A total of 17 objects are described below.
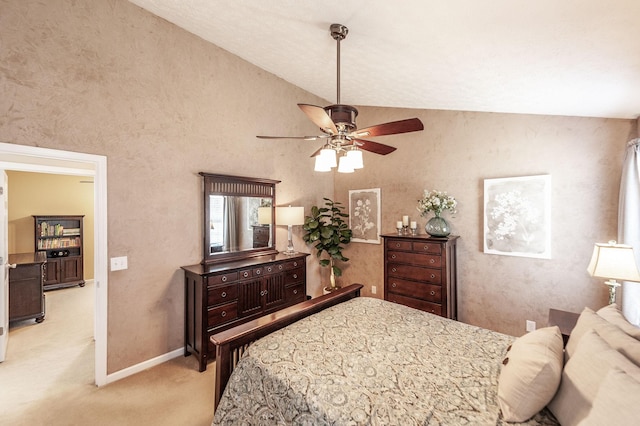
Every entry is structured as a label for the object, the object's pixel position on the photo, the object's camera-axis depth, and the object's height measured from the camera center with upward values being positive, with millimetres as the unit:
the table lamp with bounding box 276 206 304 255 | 3965 -76
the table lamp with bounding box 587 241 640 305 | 1985 -391
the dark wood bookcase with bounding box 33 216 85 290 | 5422 -738
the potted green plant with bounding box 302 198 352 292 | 4391 -381
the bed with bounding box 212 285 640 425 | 1187 -865
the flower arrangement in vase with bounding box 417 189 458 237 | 3529 +34
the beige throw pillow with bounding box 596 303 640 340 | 1345 -585
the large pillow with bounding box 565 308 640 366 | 1180 -589
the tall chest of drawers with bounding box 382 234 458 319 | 3387 -792
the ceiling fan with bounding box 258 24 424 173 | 1998 +615
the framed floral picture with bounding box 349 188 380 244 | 4547 -73
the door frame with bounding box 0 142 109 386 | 2510 -358
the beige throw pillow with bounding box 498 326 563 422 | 1166 -737
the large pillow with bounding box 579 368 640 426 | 851 -616
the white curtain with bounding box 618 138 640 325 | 2396 -66
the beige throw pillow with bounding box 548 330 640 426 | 1051 -672
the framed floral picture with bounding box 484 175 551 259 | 3139 -65
